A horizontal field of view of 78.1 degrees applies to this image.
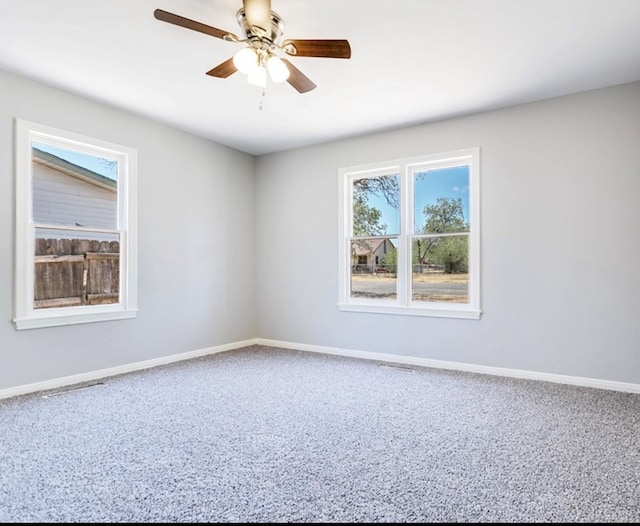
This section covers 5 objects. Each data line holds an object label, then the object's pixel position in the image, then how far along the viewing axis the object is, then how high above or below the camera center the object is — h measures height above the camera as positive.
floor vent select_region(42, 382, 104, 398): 3.28 -1.08
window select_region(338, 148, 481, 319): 4.26 +0.35
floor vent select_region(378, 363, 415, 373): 4.20 -1.09
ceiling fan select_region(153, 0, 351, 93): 2.27 +1.35
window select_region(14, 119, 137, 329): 3.40 +0.35
